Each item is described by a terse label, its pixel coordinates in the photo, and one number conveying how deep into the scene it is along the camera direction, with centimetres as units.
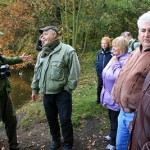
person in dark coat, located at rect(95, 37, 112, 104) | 671
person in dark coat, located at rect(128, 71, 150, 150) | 190
